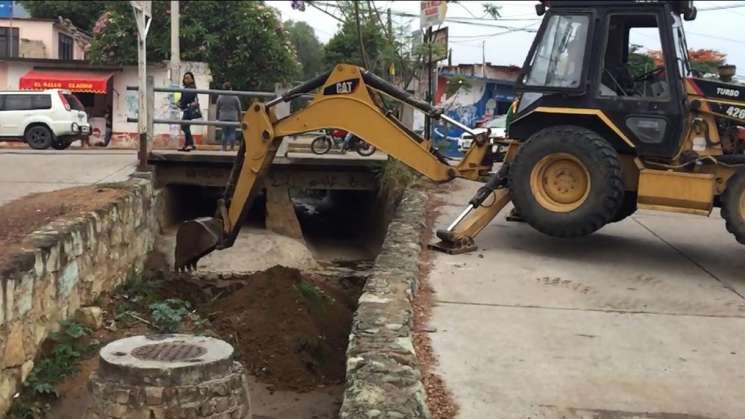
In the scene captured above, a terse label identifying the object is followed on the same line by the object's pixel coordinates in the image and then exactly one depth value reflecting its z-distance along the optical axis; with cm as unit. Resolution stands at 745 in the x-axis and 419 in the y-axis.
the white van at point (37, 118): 1969
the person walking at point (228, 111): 1532
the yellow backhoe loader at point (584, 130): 784
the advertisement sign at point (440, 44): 1580
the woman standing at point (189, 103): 1512
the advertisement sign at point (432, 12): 1505
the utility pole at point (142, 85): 1231
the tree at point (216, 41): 2809
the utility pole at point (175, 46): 2502
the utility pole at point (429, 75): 1511
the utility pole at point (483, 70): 3421
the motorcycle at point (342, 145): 1546
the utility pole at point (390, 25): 1715
